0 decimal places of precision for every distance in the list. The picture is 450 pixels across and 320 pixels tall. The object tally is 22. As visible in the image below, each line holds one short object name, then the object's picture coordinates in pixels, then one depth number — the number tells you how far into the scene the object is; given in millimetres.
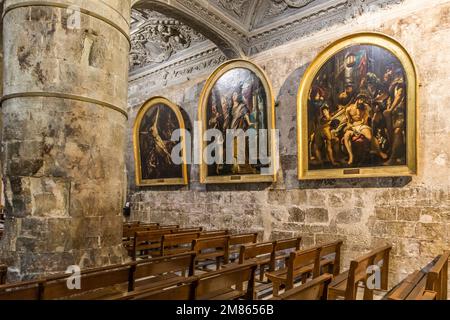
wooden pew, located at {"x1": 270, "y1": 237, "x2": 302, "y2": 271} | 4715
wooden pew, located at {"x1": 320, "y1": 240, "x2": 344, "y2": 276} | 4740
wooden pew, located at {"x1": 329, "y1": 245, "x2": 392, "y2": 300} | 3240
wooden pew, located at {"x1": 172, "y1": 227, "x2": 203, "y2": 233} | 6564
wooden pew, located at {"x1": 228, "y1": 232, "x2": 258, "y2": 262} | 5606
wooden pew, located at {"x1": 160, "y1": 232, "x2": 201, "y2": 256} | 5323
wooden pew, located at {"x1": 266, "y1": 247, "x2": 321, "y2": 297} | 3816
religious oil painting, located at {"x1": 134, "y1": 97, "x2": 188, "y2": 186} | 8875
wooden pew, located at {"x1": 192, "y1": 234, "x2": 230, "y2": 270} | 4840
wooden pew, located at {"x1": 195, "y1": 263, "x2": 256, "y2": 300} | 2706
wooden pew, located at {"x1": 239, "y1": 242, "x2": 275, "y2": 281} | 4383
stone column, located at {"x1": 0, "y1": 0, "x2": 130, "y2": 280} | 3911
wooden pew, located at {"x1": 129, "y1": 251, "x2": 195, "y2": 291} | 3455
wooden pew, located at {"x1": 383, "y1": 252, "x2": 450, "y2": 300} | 2852
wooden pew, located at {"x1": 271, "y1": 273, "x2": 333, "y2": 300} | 2343
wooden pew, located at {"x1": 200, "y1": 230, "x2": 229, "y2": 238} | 6041
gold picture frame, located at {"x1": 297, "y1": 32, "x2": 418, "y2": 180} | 5277
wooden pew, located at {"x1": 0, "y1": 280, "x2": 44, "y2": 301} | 2316
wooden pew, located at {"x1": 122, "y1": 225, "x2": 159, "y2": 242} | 6626
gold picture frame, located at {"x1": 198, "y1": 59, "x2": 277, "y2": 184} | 6934
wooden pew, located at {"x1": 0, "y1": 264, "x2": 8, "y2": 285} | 3047
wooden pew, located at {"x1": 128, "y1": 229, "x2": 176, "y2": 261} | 5496
